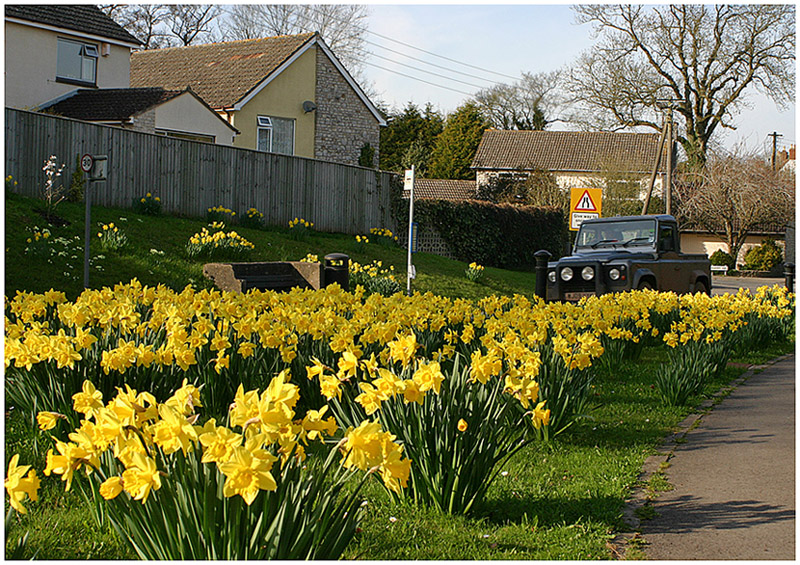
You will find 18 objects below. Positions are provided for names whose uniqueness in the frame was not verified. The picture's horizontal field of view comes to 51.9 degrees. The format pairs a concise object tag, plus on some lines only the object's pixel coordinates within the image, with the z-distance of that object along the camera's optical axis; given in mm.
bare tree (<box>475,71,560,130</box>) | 64812
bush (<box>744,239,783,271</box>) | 40312
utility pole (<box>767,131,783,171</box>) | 62662
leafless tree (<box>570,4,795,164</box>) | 44719
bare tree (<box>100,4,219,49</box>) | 43188
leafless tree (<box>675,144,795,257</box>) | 42969
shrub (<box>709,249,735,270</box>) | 41375
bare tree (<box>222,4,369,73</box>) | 46406
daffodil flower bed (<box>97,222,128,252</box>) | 12852
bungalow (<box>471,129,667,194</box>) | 51438
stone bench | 12344
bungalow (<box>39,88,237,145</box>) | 22625
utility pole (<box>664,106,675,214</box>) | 31252
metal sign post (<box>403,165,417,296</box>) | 13592
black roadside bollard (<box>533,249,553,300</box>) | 14852
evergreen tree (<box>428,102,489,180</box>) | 56188
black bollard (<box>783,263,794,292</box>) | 17266
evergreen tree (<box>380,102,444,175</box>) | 52469
